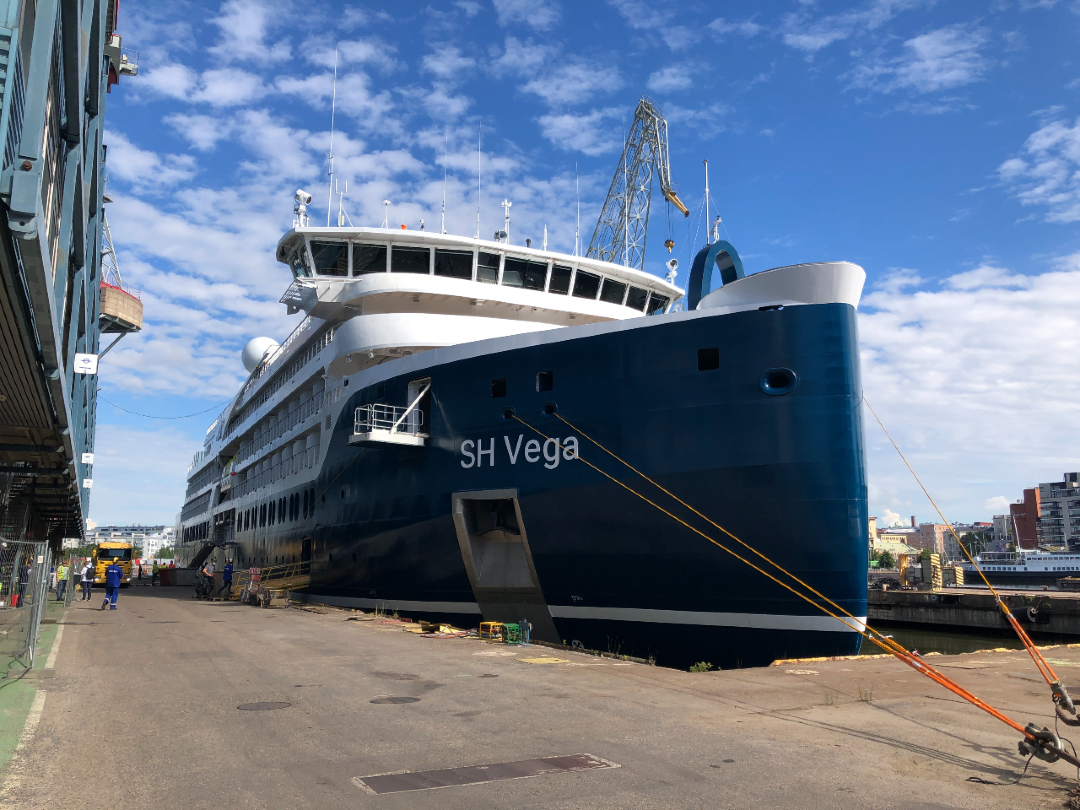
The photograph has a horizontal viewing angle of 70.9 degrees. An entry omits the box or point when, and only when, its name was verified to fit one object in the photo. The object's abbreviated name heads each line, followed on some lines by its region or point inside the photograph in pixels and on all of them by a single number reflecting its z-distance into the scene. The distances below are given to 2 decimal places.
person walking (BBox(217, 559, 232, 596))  25.33
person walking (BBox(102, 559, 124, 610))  20.33
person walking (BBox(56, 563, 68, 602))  22.84
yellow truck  45.34
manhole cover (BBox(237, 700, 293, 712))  7.40
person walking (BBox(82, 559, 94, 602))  25.29
